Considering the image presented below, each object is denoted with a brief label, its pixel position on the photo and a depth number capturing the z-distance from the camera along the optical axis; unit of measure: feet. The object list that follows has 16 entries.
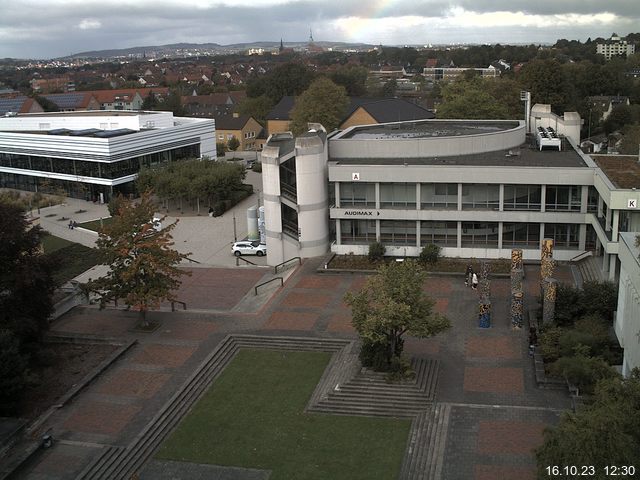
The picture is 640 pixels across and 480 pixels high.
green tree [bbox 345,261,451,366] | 81.46
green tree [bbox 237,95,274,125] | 360.89
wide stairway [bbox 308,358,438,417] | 79.66
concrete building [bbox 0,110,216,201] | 214.48
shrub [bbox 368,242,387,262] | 132.05
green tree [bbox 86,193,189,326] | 101.19
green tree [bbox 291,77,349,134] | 258.16
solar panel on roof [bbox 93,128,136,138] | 222.89
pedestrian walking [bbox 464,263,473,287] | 118.52
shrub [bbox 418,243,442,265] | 128.88
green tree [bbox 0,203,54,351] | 90.22
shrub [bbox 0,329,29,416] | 78.51
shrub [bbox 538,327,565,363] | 85.81
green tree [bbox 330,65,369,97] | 457.27
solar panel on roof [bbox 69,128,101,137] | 231.71
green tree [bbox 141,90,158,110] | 435.53
